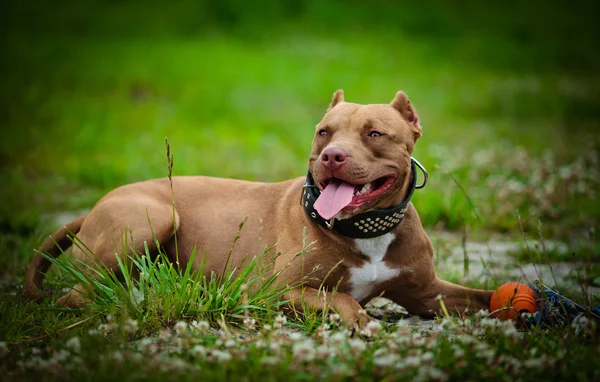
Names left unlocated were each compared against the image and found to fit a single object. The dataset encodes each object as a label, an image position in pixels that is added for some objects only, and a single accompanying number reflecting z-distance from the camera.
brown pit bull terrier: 3.78
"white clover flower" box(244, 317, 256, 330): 3.28
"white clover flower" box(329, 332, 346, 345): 2.96
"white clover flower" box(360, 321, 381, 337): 3.21
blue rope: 3.50
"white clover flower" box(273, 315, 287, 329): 3.34
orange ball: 3.79
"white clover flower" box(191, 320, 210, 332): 3.20
